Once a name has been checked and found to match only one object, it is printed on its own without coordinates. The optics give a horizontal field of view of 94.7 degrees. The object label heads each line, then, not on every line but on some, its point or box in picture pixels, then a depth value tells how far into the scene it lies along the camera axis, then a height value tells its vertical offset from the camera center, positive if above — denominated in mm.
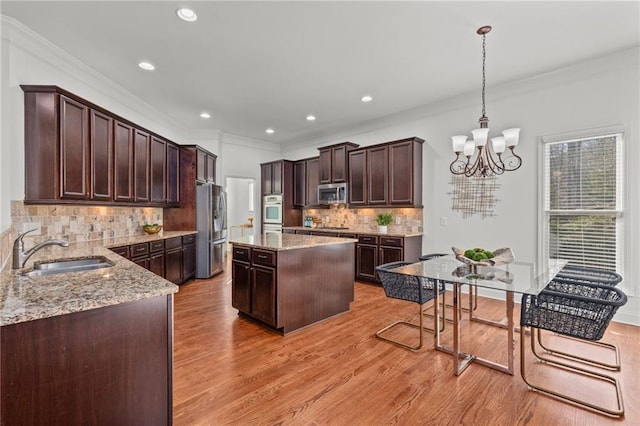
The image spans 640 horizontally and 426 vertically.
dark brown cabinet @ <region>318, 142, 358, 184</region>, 5855 +1008
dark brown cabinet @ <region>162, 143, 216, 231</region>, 5219 +400
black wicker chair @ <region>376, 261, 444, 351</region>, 2688 -733
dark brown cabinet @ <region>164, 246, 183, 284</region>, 4402 -824
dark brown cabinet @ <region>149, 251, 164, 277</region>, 4035 -720
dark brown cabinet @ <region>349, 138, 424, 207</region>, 4902 +659
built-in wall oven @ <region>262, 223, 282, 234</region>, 7133 -395
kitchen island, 2971 -743
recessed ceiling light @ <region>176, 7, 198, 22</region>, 2592 +1771
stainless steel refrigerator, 5289 -335
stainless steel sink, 2161 -418
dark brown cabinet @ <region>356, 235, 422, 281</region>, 4777 -674
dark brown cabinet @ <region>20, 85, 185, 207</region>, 2830 +653
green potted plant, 5230 -174
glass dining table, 2189 -536
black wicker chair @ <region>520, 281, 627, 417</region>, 1844 -710
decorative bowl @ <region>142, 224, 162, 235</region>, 4543 -273
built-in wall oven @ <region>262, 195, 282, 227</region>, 7109 +34
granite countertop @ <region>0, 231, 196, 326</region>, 1119 -367
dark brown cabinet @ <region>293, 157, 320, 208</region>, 6707 +689
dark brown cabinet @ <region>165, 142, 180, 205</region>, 4898 +636
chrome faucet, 1916 -273
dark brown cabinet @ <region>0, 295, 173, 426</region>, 1071 -634
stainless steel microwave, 5883 +371
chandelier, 2574 +658
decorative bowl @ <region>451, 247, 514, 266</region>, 2516 -430
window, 3408 +123
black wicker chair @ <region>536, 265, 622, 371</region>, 2379 -588
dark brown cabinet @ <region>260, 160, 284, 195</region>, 7082 +847
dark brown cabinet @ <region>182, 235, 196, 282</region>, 4926 -801
